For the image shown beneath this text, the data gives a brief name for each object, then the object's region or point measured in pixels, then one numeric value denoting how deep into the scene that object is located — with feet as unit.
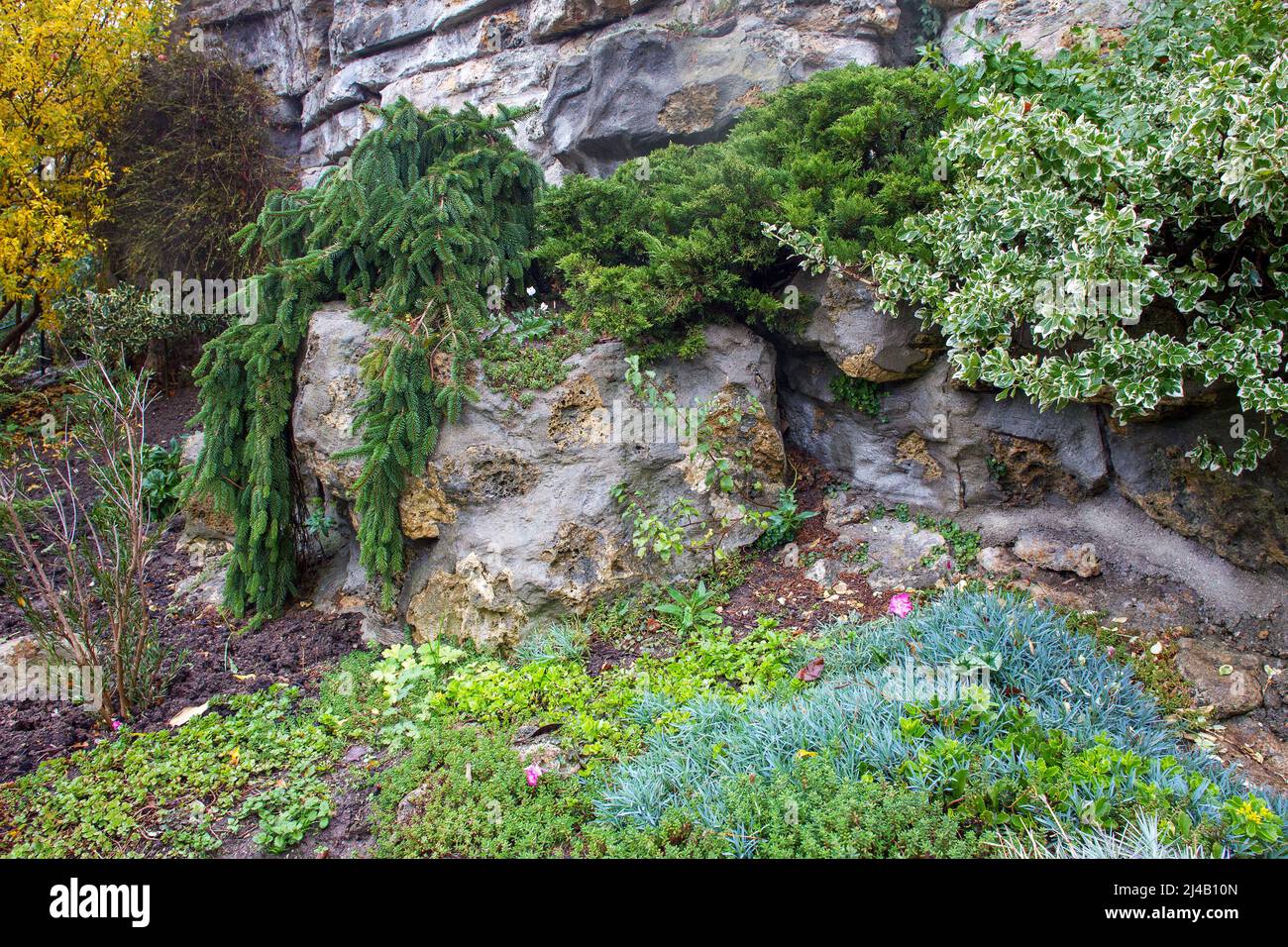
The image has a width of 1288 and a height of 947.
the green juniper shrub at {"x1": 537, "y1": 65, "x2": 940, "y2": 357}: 16.08
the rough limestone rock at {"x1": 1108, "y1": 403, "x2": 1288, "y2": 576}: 13.60
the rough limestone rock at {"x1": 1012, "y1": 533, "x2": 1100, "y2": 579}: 14.83
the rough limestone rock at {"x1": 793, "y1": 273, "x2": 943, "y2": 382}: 16.42
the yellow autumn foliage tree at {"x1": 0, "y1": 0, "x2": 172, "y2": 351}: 24.59
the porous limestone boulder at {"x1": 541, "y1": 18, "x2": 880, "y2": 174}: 24.93
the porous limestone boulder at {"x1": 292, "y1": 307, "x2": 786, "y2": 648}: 15.66
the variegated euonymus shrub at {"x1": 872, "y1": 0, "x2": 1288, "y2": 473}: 10.78
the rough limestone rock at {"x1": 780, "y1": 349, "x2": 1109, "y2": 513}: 15.76
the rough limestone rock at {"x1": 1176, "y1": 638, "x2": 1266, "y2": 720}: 12.07
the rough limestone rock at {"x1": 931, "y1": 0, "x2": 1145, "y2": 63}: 20.38
